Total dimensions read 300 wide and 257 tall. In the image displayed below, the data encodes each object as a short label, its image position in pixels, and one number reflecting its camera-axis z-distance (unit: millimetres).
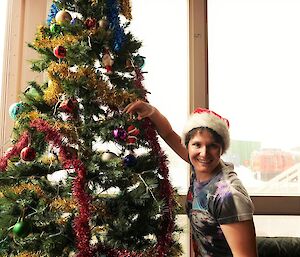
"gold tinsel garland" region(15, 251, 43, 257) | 1169
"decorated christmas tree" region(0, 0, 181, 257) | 1211
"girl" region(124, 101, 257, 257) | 1242
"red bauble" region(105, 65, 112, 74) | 1373
